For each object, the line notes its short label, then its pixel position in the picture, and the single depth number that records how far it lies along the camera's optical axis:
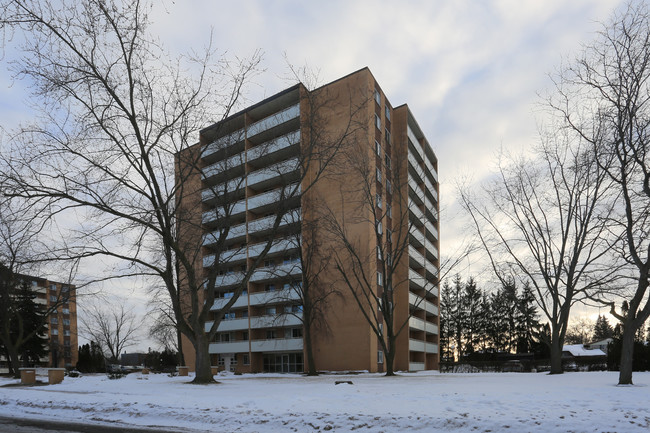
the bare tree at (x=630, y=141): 15.31
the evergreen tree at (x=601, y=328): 104.18
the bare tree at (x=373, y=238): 28.45
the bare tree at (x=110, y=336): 79.56
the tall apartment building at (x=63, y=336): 97.68
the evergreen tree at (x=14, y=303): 16.95
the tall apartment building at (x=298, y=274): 40.97
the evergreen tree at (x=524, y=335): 71.44
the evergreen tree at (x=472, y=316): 80.75
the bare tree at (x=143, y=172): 17.27
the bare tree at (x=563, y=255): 24.86
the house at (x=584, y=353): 64.74
